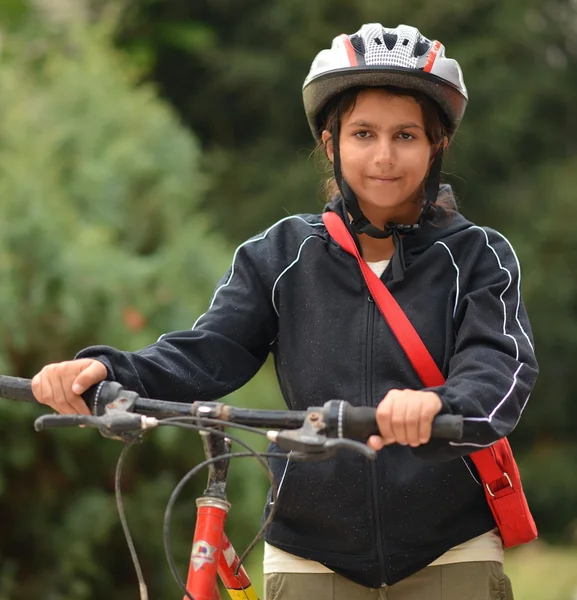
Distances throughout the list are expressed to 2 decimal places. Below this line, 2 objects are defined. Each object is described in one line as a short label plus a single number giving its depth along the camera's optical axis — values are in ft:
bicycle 16.65
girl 20.76
